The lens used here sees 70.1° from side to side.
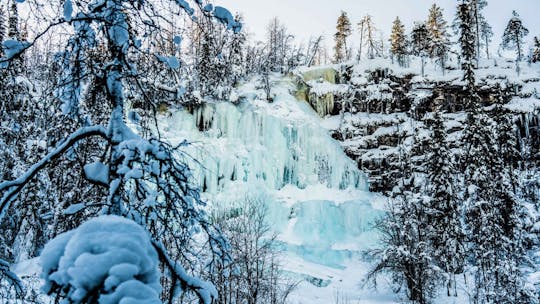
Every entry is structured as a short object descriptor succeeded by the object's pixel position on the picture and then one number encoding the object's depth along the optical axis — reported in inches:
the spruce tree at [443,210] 780.0
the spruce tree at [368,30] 1797.5
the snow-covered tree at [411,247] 717.3
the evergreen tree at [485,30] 1908.2
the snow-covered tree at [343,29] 1803.6
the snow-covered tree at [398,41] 1590.8
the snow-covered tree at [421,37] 1600.6
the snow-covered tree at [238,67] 1234.9
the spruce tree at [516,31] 1672.0
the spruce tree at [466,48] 988.7
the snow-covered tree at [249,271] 561.0
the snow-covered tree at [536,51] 1444.9
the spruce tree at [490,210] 663.8
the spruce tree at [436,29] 1613.9
